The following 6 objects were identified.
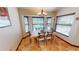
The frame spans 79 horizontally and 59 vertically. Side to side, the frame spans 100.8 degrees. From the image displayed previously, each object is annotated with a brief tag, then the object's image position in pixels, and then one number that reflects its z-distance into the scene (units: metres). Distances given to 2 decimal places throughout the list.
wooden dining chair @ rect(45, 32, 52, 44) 2.22
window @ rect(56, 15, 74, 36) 2.02
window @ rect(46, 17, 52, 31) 2.11
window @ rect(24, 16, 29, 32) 2.11
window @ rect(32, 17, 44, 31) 2.10
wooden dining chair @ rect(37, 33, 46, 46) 2.20
